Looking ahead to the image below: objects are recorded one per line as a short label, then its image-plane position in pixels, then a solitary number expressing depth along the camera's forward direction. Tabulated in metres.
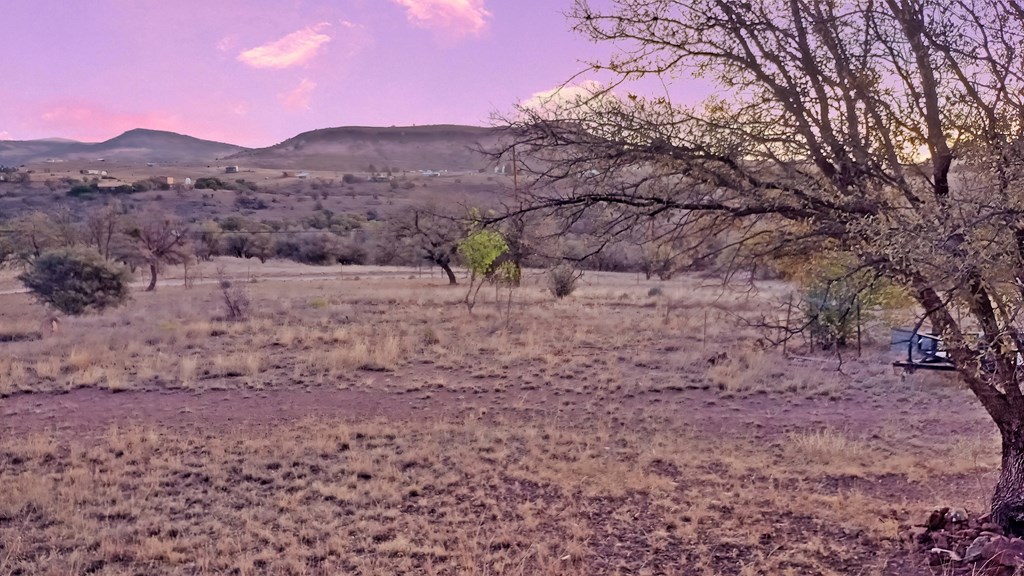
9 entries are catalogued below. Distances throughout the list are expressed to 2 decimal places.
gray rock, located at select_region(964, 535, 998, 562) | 4.39
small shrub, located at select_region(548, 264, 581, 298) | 25.03
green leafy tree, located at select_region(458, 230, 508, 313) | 22.08
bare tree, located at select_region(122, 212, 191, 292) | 32.59
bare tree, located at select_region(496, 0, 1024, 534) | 4.03
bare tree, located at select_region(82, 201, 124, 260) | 33.06
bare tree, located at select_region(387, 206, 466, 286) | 35.22
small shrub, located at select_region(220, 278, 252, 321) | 20.00
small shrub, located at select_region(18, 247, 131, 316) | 21.55
